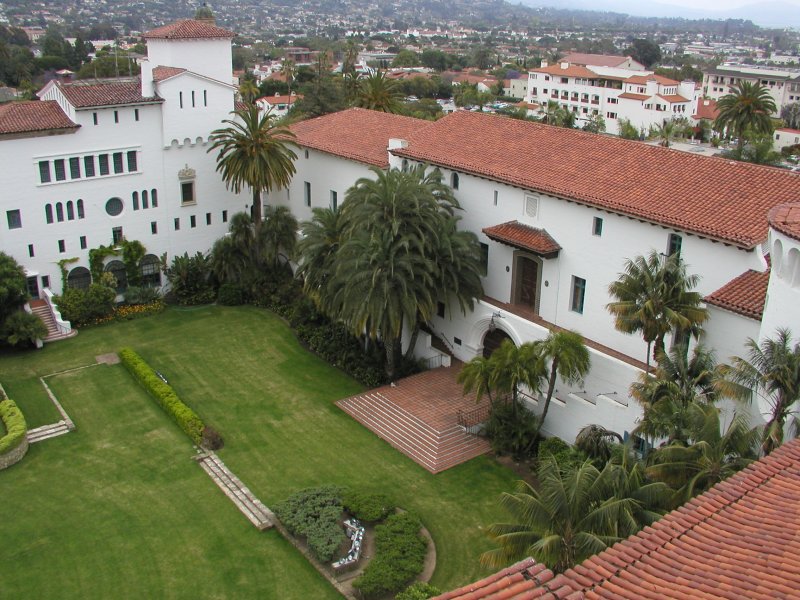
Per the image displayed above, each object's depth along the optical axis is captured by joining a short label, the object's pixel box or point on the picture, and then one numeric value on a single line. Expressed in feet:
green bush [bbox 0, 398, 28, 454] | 106.96
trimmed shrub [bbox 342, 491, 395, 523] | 93.66
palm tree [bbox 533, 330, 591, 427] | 99.28
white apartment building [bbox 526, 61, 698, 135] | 412.36
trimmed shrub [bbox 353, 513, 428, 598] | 82.89
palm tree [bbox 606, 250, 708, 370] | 87.20
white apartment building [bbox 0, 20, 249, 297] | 142.72
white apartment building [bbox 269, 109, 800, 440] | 93.25
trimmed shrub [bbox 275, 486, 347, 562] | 88.99
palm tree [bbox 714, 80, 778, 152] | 258.98
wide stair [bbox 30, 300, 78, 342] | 143.54
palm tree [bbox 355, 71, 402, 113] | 202.69
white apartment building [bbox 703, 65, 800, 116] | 547.49
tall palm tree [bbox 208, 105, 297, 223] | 148.66
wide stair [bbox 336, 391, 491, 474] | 108.68
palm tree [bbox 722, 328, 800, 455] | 69.41
